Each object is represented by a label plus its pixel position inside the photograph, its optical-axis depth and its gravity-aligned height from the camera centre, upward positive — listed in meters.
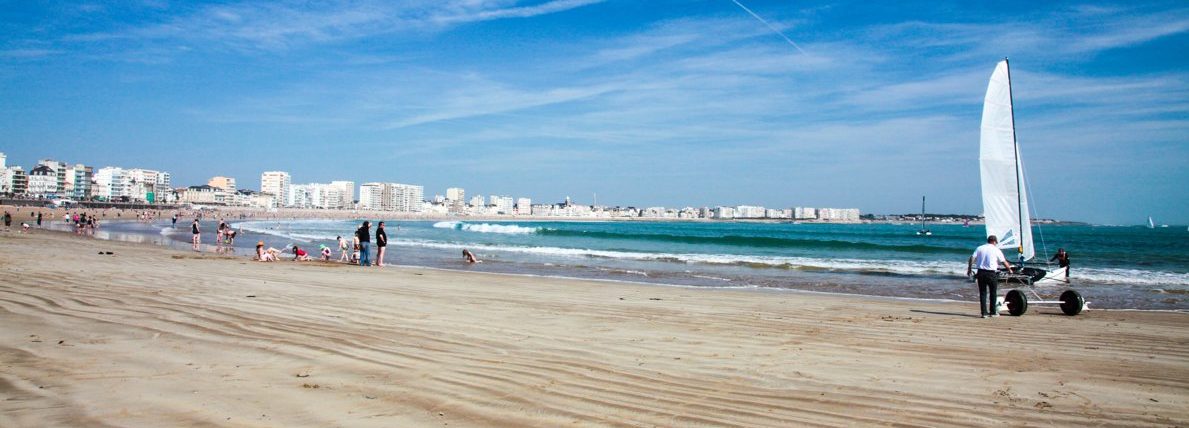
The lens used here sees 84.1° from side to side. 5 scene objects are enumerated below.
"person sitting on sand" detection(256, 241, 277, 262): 20.20 -1.11
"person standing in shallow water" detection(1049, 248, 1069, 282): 18.41 -1.00
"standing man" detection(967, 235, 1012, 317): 10.61 -0.83
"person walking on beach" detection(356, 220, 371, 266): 19.12 -0.60
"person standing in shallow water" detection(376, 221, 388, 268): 19.67 -0.73
